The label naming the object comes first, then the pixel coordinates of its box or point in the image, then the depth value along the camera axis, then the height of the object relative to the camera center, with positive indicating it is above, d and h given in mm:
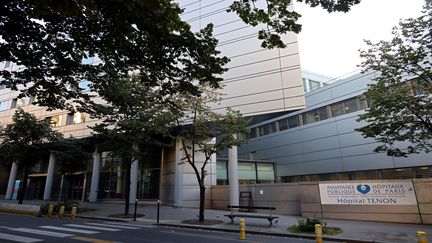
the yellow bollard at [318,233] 8172 -1017
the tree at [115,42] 5816 +3592
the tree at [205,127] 14695 +3736
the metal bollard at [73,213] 16019 -675
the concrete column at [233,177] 19609 +1396
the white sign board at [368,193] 13273 +102
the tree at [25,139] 23969 +5189
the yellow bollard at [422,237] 6242 -901
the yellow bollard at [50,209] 16859 -461
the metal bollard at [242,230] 9786 -1073
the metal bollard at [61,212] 16503 -628
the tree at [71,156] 22562 +3431
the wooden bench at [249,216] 12242 -822
